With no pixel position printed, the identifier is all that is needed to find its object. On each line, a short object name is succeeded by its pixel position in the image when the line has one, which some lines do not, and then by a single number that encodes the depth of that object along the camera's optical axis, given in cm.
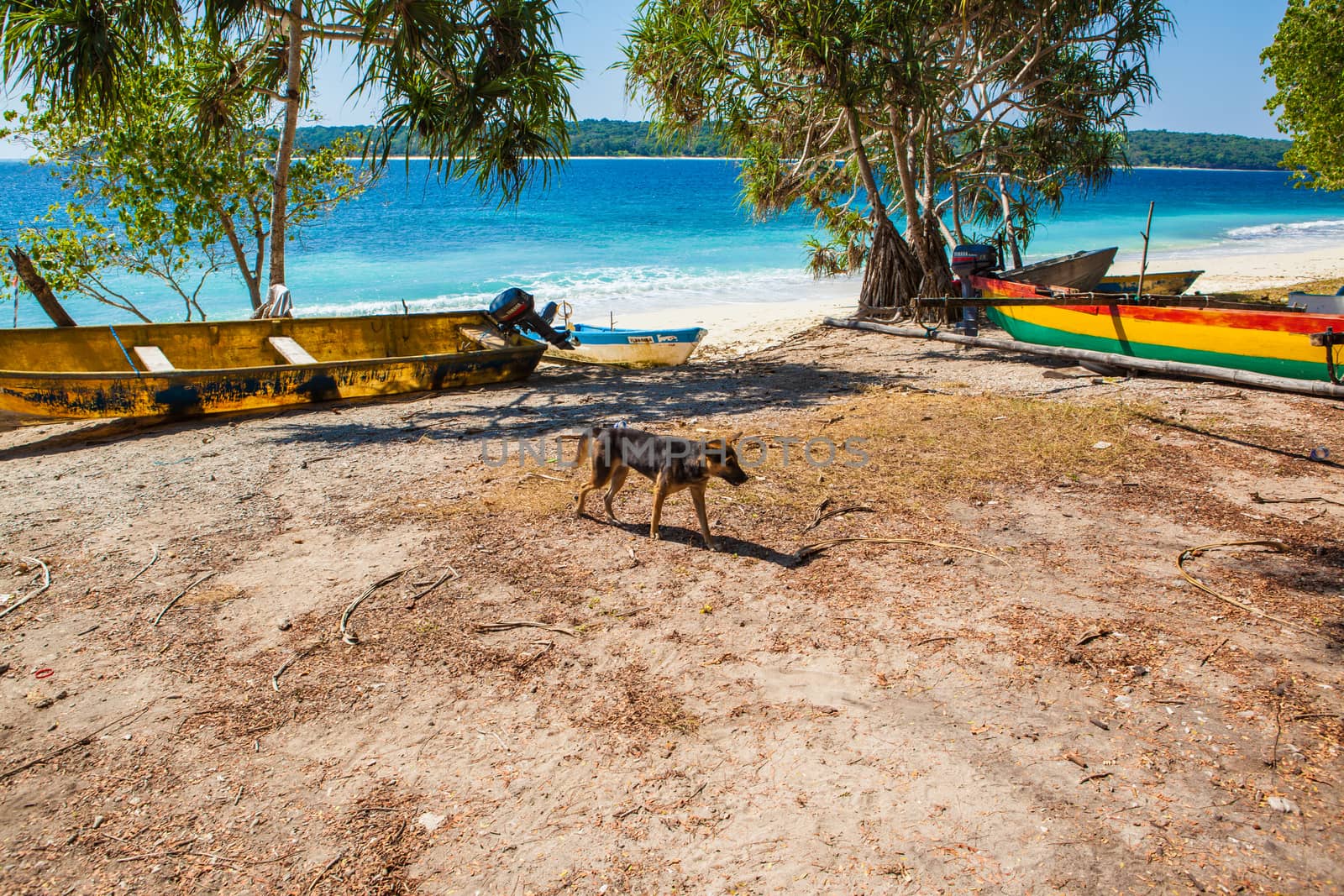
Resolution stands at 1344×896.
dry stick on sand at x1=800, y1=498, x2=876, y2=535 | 582
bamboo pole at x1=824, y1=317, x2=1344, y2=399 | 782
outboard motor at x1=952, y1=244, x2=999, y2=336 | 1238
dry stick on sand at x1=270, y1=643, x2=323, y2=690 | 401
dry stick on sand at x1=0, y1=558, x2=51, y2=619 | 476
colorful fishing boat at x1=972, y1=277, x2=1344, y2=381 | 811
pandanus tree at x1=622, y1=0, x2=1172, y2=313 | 1173
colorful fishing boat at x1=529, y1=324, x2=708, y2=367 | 1281
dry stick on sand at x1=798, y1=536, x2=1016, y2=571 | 527
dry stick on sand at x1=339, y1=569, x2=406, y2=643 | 438
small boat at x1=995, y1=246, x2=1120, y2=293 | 1396
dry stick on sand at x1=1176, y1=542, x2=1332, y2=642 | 421
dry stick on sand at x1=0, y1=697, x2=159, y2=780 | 340
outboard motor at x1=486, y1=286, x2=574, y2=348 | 1196
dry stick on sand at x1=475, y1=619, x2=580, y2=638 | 448
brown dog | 511
